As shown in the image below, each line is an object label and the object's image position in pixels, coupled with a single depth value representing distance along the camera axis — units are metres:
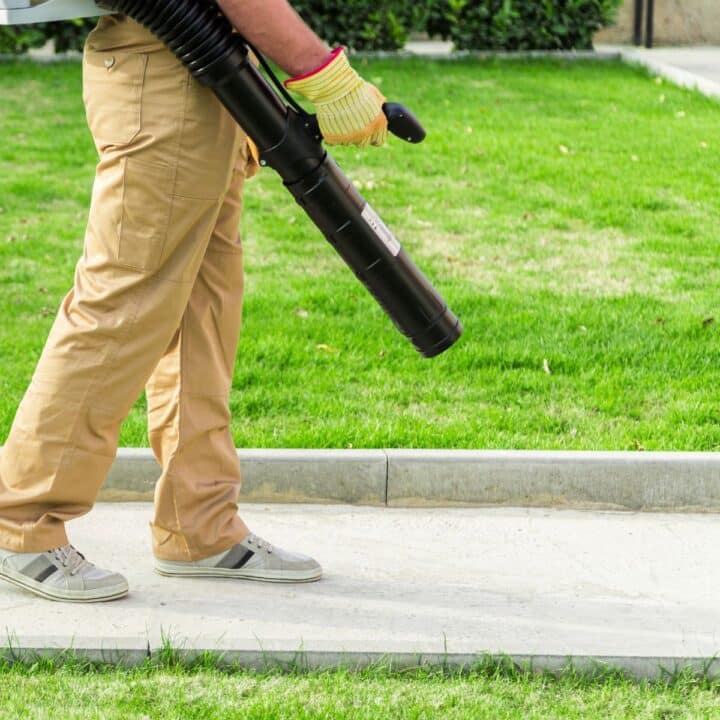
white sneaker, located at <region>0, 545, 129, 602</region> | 7.42
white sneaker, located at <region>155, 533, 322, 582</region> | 7.86
